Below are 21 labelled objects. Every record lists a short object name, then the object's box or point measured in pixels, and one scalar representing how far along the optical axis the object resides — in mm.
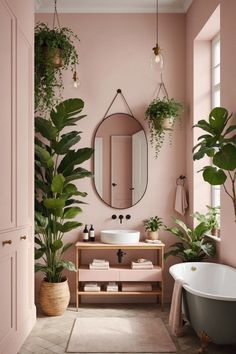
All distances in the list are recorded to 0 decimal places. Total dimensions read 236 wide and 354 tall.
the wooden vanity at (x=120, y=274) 4254
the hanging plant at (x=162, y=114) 4406
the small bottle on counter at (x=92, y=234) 4520
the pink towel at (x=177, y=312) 3283
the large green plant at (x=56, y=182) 3994
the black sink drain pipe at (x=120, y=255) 4503
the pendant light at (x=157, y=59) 3695
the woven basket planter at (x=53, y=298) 4031
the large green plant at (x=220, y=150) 2967
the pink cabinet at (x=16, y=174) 2809
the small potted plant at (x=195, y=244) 3978
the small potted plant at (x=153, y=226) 4531
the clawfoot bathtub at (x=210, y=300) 2840
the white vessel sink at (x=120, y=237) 4270
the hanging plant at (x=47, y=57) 3914
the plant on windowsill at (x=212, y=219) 4070
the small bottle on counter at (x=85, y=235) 4488
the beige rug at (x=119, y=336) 3186
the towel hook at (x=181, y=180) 4719
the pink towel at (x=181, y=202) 4625
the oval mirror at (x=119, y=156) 4707
